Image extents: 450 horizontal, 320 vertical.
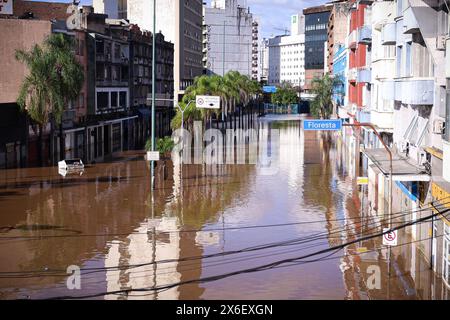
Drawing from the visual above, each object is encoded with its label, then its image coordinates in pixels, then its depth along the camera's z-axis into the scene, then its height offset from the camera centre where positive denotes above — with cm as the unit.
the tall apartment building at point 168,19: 11088 +1266
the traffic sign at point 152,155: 4022 -290
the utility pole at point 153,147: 4150 -266
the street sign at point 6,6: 5919 +772
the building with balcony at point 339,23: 12462 +1369
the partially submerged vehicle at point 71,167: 5003 -440
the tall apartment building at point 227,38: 15850 +1401
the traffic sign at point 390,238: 2219 -409
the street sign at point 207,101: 6894 +11
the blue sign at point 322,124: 2733 -84
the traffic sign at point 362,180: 3531 -377
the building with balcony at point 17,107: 4969 -31
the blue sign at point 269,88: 14988 +286
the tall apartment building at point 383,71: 3916 +175
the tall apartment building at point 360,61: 5253 +345
